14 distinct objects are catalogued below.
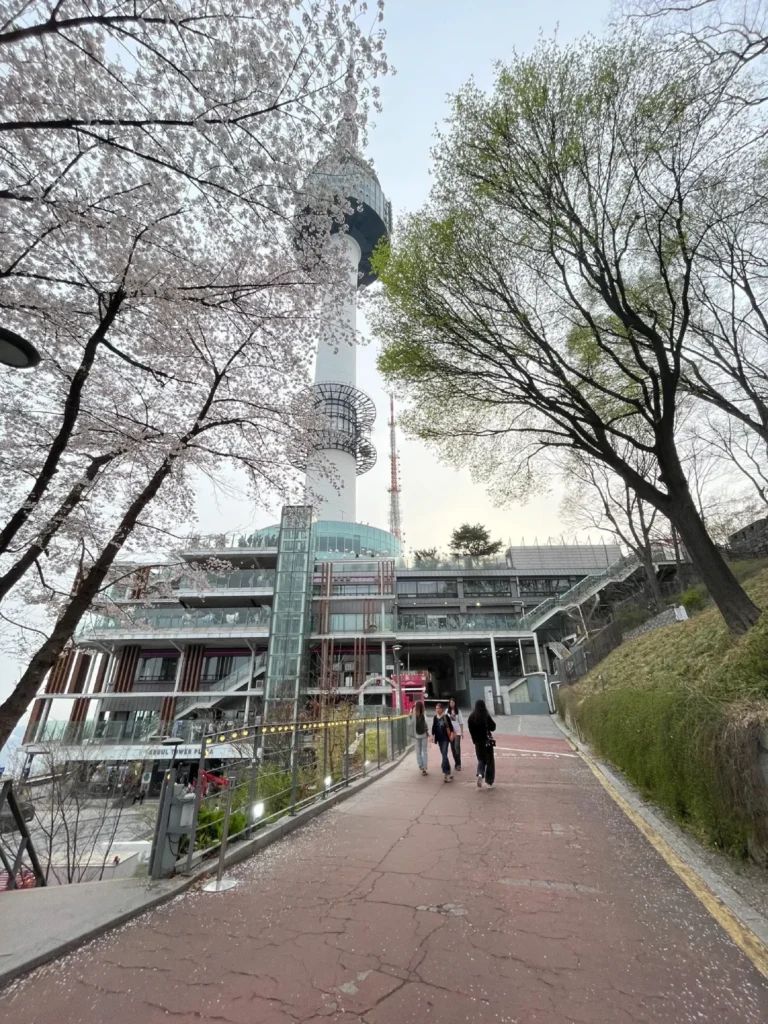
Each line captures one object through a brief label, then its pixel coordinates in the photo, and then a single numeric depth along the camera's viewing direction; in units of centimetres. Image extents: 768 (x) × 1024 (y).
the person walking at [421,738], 954
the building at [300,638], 2923
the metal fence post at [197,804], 429
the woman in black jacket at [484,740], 774
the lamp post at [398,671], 2762
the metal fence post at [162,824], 411
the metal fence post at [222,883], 395
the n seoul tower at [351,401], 5203
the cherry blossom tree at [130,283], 442
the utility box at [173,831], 412
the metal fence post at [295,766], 630
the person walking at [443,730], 915
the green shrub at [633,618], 2165
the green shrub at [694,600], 1733
